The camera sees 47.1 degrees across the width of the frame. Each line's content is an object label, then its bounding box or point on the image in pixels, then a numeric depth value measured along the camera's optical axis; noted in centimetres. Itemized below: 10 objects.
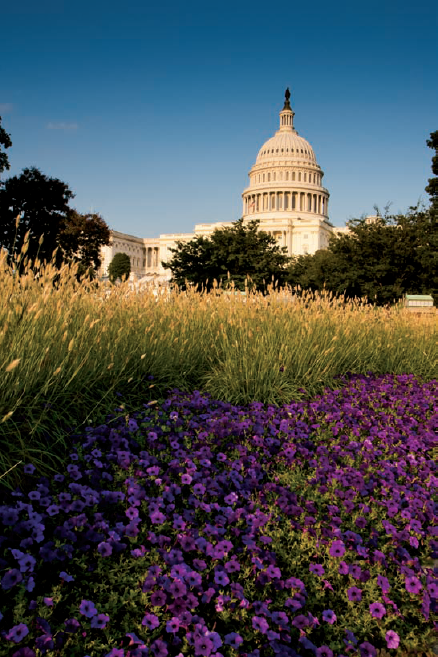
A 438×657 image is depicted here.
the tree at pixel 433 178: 3262
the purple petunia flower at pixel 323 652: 221
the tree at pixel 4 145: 2428
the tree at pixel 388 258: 2900
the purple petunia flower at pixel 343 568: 265
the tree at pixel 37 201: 3073
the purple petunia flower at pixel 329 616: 238
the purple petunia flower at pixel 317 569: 264
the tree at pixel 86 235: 3912
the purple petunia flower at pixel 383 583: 256
